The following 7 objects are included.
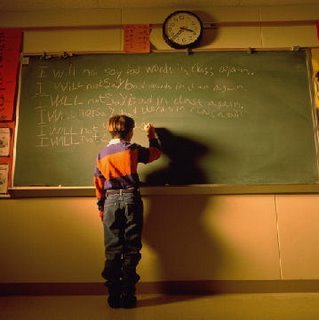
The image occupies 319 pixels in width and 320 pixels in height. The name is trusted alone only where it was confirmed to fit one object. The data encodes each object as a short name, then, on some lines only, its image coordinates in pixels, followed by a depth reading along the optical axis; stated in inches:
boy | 87.4
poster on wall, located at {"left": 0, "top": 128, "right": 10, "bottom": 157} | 106.7
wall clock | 108.6
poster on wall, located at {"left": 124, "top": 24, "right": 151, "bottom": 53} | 109.7
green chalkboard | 102.7
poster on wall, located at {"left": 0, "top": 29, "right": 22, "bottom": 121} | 108.7
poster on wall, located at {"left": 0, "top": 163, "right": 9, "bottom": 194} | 105.3
